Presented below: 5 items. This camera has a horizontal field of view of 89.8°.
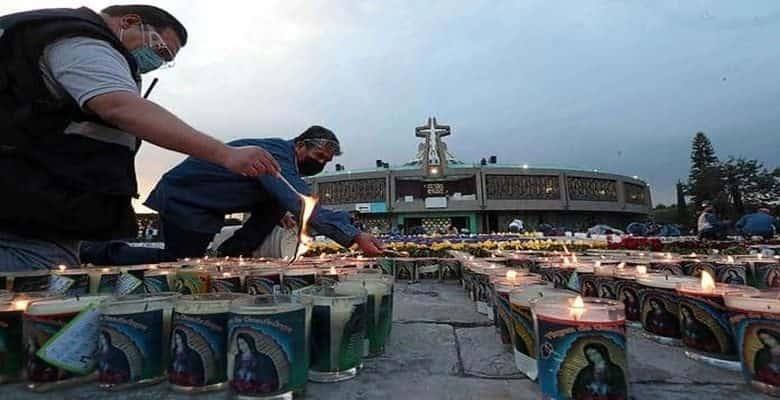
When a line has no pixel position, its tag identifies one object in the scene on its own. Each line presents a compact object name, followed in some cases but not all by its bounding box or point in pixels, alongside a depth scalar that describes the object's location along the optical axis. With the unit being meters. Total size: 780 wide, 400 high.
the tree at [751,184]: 40.53
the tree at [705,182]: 40.88
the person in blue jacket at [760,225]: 8.92
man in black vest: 1.29
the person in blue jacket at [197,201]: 3.01
